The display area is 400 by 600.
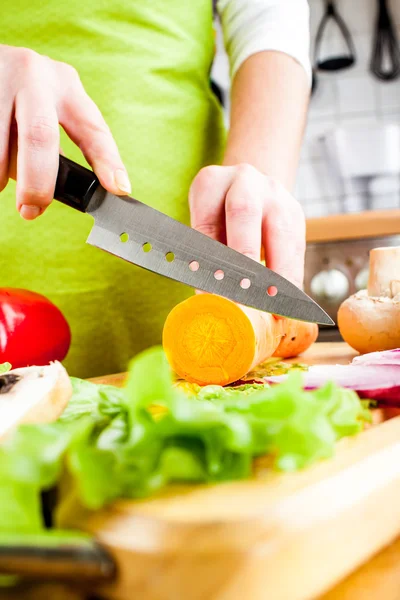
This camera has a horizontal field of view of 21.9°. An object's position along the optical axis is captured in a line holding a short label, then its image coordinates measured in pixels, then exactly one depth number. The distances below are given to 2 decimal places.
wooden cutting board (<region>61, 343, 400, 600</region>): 0.31
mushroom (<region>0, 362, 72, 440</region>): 0.44
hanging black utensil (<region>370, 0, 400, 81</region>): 1.58
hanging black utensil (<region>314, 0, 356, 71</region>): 1.58
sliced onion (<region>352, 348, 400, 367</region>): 0.51
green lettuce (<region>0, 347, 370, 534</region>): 0.34
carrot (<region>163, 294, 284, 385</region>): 0.56
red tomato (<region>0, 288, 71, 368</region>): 0.64
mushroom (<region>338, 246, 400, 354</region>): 0.60
